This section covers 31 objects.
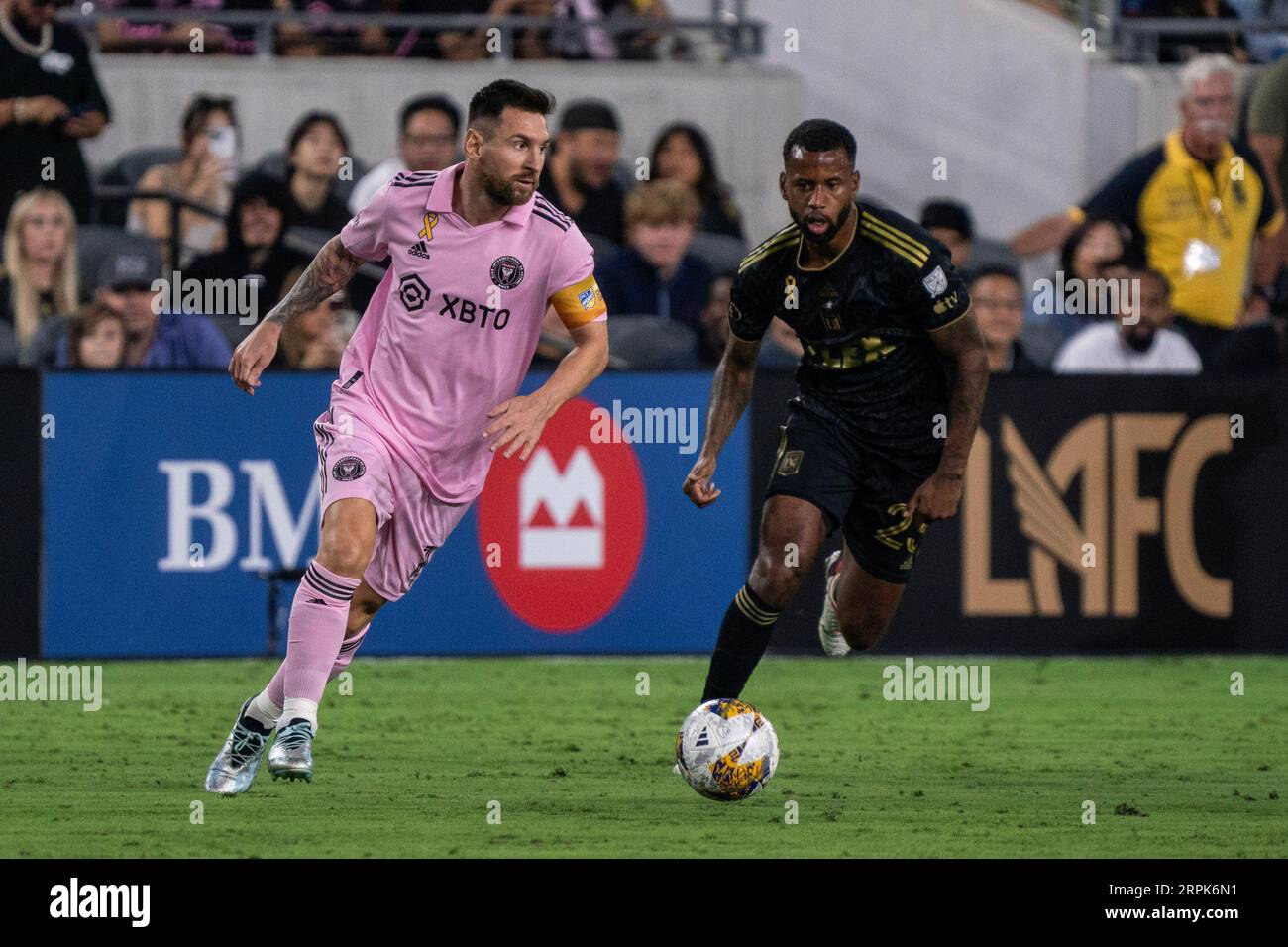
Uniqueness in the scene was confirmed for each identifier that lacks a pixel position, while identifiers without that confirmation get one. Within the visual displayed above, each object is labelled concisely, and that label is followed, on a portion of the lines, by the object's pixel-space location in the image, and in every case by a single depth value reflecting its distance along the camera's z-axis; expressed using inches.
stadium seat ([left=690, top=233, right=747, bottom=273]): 552.1
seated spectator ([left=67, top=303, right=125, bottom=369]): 484.1
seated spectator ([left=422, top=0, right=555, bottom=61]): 628.7
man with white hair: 541.6
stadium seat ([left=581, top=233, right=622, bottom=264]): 530.9
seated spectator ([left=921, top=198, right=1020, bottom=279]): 542.0
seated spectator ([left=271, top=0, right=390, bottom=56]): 629.0
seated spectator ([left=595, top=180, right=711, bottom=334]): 519.5
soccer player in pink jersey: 303.4
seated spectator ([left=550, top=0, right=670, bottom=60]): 639.8
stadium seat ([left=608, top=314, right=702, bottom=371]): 509.4
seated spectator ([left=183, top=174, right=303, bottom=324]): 516.1
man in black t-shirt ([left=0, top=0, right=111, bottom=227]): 541.0
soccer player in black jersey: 328.8
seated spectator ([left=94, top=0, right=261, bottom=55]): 618.2
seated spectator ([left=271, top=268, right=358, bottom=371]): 494.6
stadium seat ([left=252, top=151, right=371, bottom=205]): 556.7
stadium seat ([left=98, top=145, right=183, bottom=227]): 586.9
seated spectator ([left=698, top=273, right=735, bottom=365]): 515.8
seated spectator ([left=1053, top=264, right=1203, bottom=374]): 518.6
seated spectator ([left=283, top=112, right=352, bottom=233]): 534.6
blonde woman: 512.7
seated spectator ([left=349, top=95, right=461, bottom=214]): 528.1
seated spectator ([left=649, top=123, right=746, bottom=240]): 568.4
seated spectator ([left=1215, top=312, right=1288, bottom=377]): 534.0
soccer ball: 309.9
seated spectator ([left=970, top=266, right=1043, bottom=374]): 516.1
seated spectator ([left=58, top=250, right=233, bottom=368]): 493.7
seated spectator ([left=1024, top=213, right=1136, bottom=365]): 527.2
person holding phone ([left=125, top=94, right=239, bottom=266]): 568.4
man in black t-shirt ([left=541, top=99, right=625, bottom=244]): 550.0
